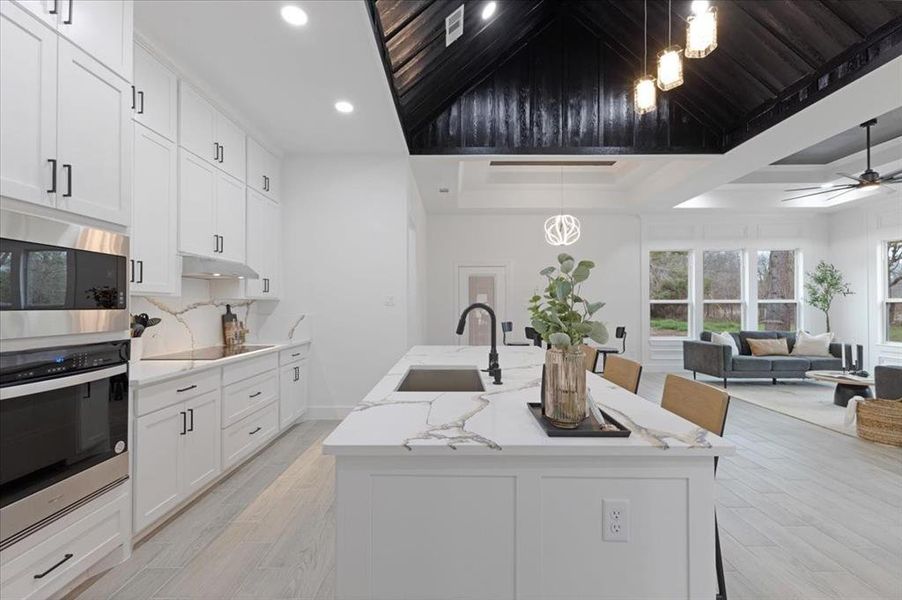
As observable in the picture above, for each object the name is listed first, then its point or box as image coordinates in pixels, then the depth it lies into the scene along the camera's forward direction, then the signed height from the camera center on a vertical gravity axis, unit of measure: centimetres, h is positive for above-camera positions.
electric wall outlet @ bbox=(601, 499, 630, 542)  121 -61
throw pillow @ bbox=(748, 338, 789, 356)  695 -68
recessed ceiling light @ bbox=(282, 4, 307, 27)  241 +165
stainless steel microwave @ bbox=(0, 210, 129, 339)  151 +11
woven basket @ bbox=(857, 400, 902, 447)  379 -104
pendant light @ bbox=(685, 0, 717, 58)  230 +149
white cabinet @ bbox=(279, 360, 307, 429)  404 -86
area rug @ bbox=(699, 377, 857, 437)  473 -124
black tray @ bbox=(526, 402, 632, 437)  124 -37
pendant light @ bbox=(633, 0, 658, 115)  298 +147
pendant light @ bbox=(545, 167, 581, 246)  656 +123
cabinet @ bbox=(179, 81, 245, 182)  308 +134
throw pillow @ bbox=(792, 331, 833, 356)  689 -65
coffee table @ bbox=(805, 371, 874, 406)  510 -99
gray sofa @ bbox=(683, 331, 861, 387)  660 -92
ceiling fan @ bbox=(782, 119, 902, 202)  511 +150
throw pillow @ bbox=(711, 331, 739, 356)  692 -56
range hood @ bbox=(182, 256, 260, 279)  321 +29
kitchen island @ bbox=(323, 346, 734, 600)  121 -61
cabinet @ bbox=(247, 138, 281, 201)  403 +133
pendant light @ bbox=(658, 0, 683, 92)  266 +148
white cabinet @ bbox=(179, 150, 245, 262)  310 +74
